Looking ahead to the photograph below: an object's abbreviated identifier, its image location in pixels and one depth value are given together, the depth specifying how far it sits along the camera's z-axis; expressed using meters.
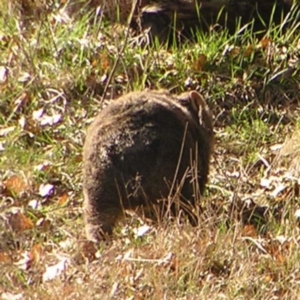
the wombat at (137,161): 14.68
